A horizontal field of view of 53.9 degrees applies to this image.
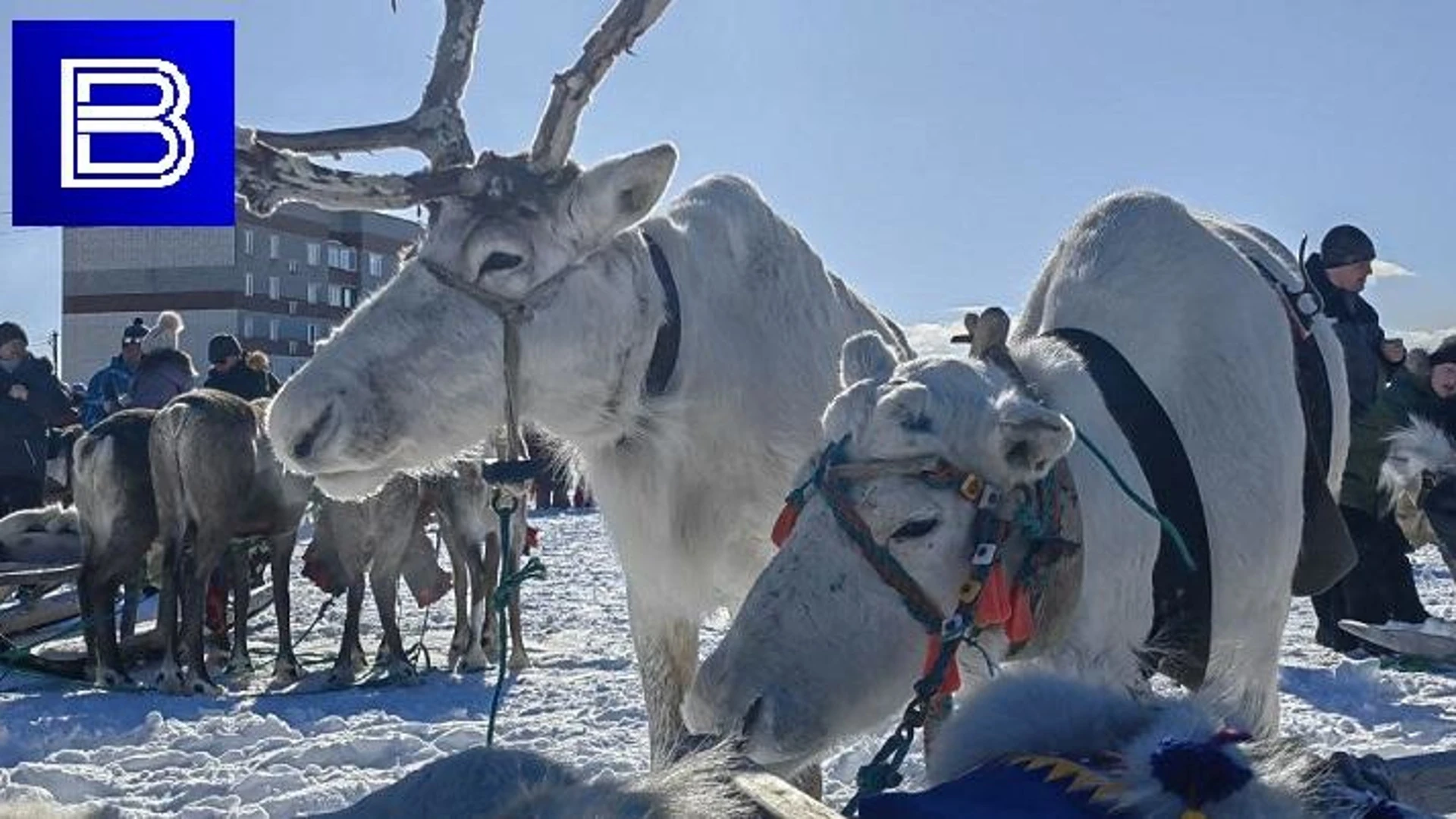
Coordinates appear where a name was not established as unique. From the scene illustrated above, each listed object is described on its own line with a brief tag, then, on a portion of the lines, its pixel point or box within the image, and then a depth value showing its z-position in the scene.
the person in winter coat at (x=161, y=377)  10.11
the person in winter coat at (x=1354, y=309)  7.34
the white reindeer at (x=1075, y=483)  2.03
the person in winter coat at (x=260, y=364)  9.97
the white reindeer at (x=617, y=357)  3.26
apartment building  41.19
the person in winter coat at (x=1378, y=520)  7.49
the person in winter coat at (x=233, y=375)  9.74
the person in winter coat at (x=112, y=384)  11.08
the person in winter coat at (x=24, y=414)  9.64
